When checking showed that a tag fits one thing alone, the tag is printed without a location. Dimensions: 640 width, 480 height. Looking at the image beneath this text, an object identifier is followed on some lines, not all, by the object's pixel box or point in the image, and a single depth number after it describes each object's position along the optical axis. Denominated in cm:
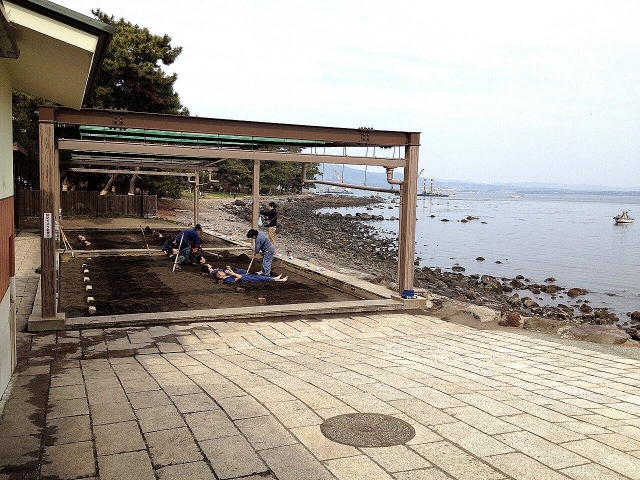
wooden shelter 792
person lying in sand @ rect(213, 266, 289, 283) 1163
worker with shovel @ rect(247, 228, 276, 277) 1233
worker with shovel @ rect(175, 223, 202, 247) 1340
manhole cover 409
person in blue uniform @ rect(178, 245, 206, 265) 1365
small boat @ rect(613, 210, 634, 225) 6524
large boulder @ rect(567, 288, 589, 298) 2158
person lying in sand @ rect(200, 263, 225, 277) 1239
